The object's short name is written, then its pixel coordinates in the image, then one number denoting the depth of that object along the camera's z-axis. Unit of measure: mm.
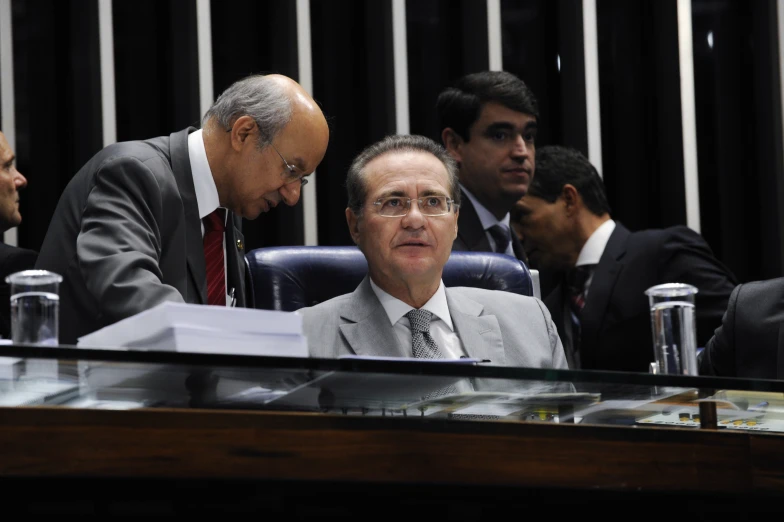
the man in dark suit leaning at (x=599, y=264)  7766
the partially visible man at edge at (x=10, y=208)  6836
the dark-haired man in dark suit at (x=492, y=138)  7898
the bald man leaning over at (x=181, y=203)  4656
